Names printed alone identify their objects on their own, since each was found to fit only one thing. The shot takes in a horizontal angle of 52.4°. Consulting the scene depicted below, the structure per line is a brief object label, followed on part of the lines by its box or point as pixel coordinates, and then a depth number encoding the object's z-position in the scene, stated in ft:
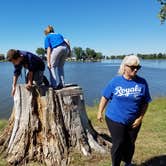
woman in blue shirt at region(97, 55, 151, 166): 7.51
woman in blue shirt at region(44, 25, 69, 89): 10.79
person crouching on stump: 9.20
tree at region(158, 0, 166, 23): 35.06
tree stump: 9.63
